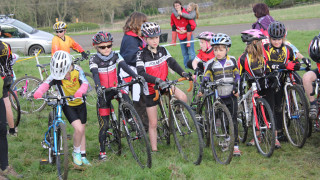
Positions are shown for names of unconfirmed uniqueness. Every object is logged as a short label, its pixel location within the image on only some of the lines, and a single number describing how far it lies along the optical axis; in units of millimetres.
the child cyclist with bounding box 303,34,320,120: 6047
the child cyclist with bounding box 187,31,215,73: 7004
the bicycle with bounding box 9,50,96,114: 9852
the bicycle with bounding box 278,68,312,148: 6332
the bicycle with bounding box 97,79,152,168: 5910
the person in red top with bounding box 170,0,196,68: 13055
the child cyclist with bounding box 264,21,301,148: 6516
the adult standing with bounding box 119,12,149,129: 7250
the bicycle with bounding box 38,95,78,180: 5664
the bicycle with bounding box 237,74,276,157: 6123
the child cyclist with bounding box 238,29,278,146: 6480
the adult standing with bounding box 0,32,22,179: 5660
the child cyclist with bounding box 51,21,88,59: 9641
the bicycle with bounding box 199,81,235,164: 5973
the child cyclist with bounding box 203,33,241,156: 6203
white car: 19469
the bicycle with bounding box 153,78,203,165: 5867
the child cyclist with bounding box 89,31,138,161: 6457
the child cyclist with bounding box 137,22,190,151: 6121
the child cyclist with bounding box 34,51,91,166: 5941
